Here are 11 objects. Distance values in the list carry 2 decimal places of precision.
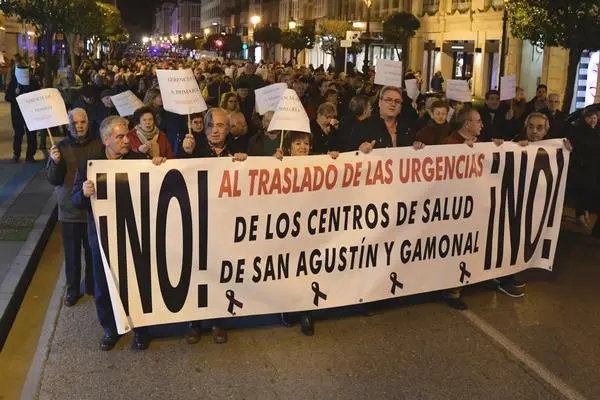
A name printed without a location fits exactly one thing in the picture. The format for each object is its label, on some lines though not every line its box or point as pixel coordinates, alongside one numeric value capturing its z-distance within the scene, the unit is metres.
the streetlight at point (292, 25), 48.62
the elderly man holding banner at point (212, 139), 5.89
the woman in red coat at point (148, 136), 6.51
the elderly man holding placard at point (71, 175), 6.00
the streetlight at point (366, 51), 25.60
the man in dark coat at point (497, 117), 10.59
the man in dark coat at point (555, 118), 10.16
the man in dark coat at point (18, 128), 13.13
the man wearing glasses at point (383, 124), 6.64
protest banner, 5.23
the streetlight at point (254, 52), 79.88
